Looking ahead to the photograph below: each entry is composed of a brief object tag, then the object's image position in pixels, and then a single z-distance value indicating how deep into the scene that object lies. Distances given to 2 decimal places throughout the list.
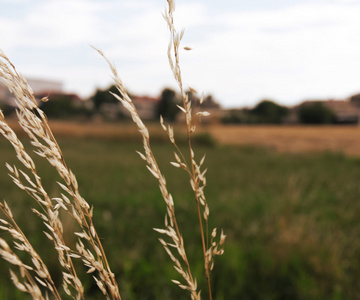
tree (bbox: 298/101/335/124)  44.53
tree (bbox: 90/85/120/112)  50.22
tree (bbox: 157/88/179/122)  50.55
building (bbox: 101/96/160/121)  47.28
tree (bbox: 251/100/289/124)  50.28
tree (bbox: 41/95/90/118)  48.04
